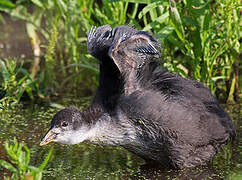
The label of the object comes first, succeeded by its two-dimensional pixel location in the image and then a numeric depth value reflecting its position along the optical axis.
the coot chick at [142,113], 6.71
